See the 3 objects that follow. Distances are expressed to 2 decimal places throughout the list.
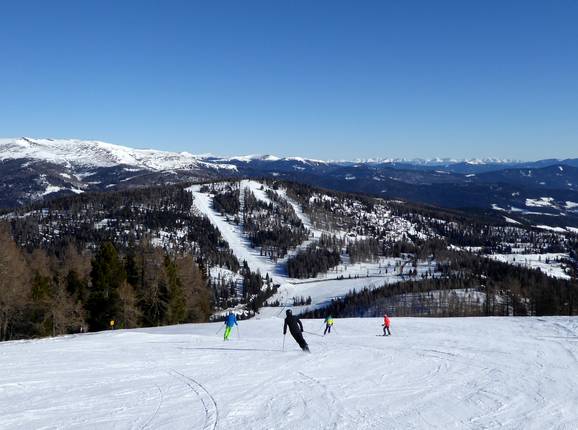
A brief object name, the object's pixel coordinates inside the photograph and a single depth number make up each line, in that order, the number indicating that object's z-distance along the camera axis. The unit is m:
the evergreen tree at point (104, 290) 54.34
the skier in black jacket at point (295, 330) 23.94
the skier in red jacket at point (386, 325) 34.47
